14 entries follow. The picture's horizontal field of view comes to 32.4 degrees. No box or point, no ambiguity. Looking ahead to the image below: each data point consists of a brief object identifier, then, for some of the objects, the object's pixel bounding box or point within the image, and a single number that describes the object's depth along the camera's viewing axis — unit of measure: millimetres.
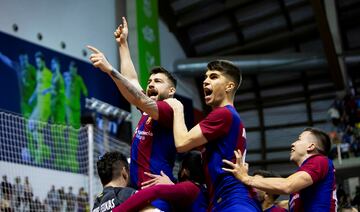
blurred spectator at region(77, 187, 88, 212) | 12855
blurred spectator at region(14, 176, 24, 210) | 11125
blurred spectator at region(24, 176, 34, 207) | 11758
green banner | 18016
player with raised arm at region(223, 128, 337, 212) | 4336
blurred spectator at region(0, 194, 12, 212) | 10281
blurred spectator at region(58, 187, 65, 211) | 13102
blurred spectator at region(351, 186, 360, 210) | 14626
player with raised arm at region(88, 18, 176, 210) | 4543
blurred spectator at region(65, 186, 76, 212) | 12695
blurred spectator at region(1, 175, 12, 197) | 10873
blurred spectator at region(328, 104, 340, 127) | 20859
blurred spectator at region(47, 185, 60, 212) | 12792
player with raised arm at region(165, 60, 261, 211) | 4236
